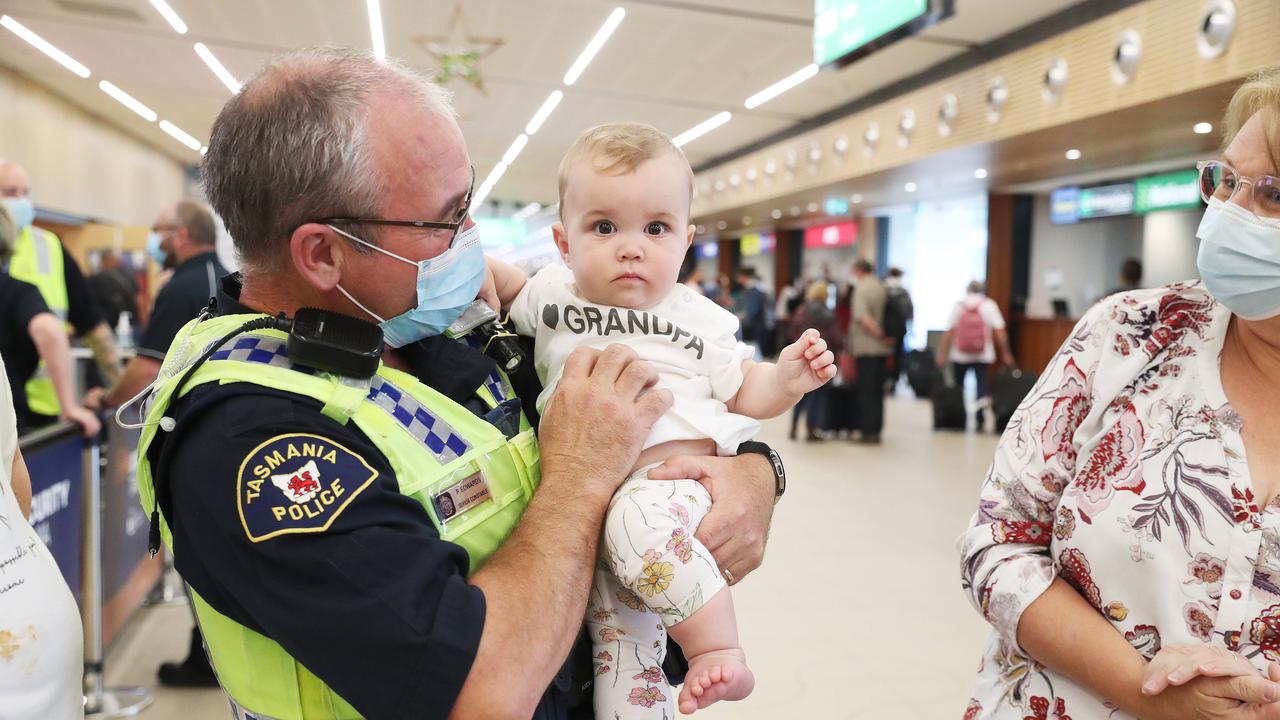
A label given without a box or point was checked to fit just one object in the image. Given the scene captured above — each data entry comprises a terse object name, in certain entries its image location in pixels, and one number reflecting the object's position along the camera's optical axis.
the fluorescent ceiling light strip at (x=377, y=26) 8.00
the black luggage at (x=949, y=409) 9.41
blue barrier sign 2.79
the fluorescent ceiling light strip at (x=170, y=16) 8.18
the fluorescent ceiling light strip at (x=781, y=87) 9.88
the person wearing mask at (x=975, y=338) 9.75
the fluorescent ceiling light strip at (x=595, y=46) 7.96
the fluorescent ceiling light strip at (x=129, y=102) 11.85
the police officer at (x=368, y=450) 0.91
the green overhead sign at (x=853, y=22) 5.32
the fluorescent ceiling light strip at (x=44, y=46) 9.12
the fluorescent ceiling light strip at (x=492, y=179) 17.25
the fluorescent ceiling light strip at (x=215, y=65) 9.64
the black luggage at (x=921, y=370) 11.85
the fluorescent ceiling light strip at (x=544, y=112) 11.16
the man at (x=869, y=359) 8.73
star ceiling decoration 7.82
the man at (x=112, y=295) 8.27
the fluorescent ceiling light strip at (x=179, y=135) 14.60
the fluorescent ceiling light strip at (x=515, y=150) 14.18
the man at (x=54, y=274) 3.80
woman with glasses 1.22
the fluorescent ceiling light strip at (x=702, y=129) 12.59
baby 1.28
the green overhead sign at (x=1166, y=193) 11.54
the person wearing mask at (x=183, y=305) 3.23
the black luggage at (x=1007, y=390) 8.80
